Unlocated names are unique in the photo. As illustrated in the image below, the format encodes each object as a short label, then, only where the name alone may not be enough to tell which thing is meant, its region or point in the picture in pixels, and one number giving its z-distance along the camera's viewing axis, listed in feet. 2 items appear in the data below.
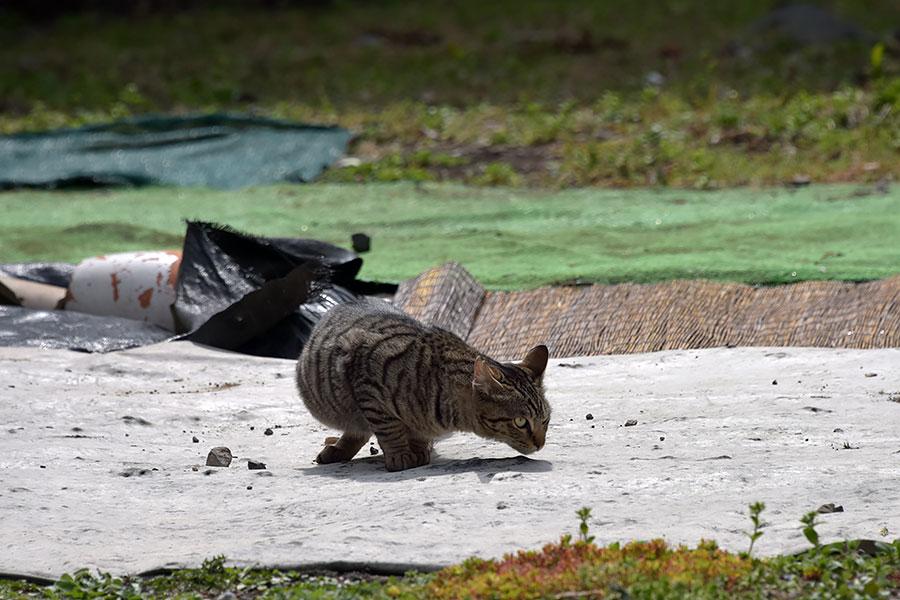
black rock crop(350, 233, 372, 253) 47.29
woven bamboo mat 34.09
